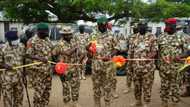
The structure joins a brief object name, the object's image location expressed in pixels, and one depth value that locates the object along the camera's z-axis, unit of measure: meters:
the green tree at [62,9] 14.69
